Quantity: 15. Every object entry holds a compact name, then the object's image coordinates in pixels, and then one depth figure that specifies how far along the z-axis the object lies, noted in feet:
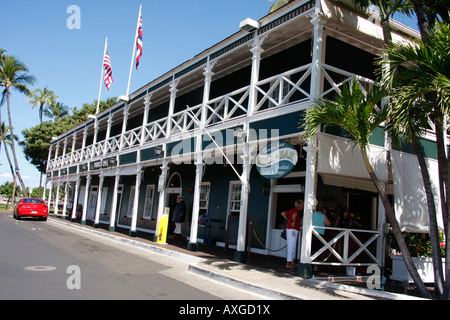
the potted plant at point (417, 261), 27.78
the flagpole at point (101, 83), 79.38
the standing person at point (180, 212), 47.29
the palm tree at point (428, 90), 19.74
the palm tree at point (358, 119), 22.12
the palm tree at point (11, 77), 125.90
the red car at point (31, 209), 76.54
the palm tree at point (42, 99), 150.20
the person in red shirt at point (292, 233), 28.63
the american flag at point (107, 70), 68.36
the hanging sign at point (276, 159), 26.24
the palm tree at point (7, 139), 133.39
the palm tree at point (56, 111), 153.69
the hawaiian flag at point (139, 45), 58.18
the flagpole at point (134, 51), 58.51
